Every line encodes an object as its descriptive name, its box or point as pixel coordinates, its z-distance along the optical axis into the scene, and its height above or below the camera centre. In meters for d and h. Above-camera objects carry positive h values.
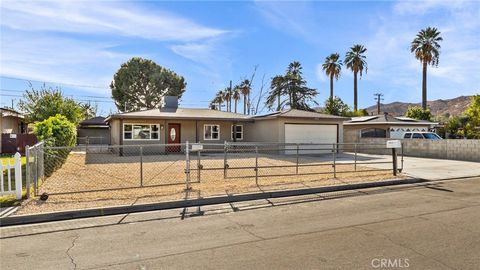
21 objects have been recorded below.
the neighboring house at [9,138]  25.02 -0.30
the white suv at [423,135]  27.56 -0.15
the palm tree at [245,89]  67.99 +9.05
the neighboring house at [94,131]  39.88 +0.35
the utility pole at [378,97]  70.69 +7.24
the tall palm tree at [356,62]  49.12 +9.96
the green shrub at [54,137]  13.14 -0.13
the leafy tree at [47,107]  32.41 +2.58
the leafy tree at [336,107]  44.12 +3.29
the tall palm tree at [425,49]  42.00 +10.10
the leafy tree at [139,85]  48.88 +6.86
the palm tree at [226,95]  83.15 +9.28
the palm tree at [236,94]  79.39 +8.94
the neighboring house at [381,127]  32.31 +0.58
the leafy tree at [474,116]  28.92 +1.39
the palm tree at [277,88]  51.81 +6.68
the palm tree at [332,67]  50.84 +9.55
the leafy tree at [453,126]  40.06 +0.80
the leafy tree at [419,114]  41.41 +2.34
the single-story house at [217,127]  24.38 +0.49
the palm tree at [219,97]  86.77 +8.98
